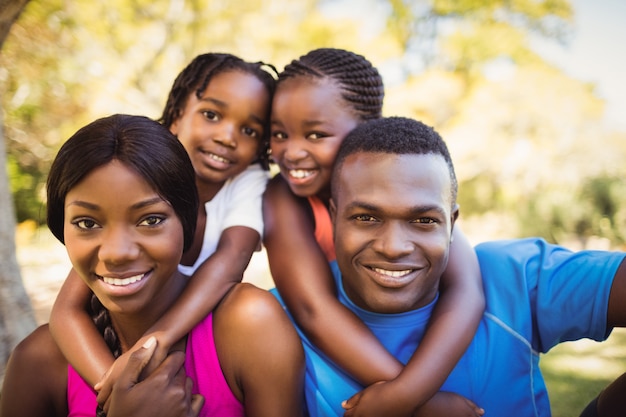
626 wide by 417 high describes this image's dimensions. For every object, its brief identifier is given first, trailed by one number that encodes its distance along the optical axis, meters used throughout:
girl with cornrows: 0.68
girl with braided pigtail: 0.74
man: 0.70
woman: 0.64
